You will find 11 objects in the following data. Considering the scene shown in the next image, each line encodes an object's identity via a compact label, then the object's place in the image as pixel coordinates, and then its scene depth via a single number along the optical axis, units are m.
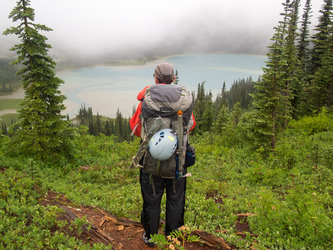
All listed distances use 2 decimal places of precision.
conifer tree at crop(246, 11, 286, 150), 13.15
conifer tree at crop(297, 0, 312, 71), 37.16
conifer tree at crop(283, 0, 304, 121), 22.92
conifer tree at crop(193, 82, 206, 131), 53.86
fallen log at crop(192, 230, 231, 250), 3.91
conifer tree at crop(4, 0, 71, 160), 9.62
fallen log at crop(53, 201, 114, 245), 3.97
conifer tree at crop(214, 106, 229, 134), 41.41
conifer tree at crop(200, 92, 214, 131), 50.00
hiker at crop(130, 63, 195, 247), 3.54
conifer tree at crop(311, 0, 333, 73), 33.34
